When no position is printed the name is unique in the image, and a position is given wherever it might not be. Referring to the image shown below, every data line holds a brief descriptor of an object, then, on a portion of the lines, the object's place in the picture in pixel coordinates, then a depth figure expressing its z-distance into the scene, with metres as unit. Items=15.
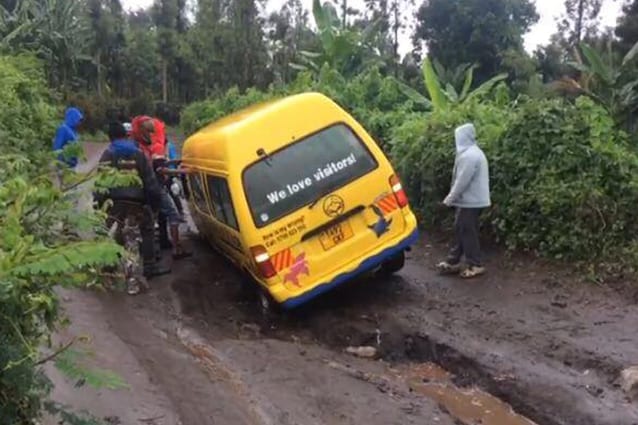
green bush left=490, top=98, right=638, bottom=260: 8.57
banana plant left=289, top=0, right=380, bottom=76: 22.39
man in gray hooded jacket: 8.70
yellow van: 7.55
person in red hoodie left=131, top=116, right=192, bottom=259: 10.35
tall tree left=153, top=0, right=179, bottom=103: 49.97
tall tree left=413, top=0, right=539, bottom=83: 37.00
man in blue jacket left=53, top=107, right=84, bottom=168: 10.30
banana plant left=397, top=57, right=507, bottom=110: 15.00
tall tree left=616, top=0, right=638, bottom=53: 36.16
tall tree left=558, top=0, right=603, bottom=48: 54.06
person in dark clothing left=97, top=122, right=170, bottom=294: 8.69
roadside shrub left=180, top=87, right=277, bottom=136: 26.77
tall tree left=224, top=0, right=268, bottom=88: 41.00
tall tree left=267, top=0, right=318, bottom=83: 42.91
